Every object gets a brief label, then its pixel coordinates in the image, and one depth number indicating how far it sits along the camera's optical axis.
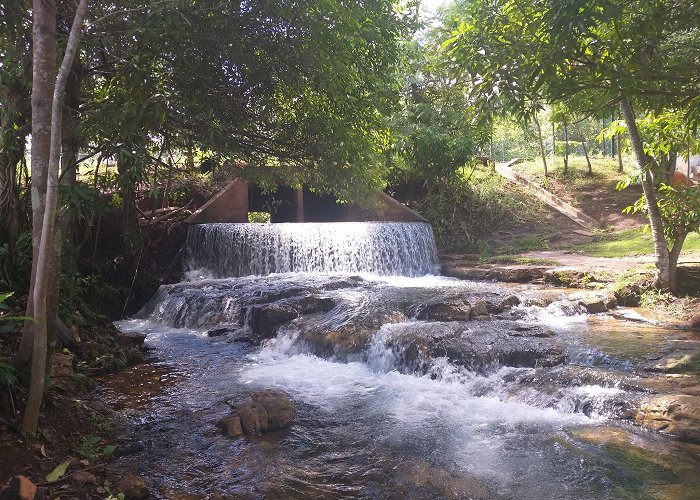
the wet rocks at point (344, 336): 6.70
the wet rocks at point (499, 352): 5.84
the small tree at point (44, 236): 2.93
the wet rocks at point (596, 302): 8.15
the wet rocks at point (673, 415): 4.02
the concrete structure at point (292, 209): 13.02
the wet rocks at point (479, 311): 7.68
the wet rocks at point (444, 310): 7.62
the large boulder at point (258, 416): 4.25
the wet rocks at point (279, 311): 7.71
